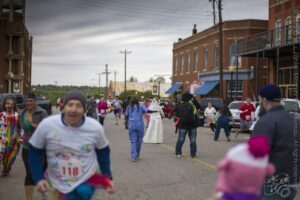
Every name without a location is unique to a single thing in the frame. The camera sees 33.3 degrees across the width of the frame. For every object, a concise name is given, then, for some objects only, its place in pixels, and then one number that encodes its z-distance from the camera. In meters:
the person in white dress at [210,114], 23.95
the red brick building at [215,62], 44.75
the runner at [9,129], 9.98
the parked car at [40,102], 22.91
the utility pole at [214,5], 38.05
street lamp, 42.28
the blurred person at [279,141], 4.73
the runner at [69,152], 4.39
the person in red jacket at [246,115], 19.95
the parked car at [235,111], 24.84
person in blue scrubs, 13.07
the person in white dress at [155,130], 18.56
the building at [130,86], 127.19
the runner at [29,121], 7.14
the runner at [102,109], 24.52
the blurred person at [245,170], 3.03
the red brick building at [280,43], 31.15
